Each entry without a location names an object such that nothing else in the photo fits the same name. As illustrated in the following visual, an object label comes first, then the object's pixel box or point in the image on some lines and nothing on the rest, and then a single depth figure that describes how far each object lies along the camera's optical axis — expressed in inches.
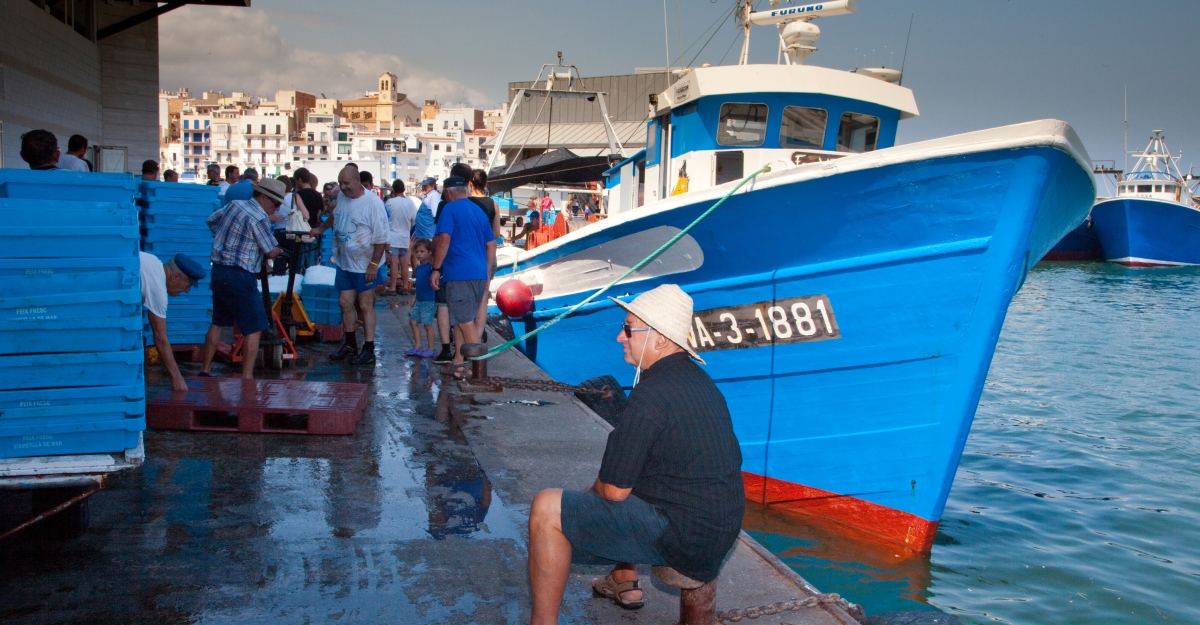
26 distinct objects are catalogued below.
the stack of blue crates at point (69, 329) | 135.1
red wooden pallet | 202.1
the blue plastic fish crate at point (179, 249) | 277.3
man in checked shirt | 243.3
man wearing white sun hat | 108.0
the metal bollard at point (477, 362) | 279.0
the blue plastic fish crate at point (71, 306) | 135.0
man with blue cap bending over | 199.9
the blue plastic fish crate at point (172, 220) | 276.2
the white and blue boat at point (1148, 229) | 1649.9
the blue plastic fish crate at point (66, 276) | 136.1
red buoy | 337.1
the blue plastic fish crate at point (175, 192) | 274.8
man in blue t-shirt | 279.4
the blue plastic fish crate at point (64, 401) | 134.3
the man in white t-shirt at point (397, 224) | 413.4
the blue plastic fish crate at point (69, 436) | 134.0
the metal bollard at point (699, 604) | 116.0
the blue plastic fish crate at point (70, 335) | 135.1
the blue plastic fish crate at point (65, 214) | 137.0
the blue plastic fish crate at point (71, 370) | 134.8
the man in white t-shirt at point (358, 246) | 297.7
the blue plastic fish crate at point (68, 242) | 136.1
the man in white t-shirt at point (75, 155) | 271.0
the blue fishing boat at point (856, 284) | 222.7
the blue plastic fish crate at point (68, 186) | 146.7
